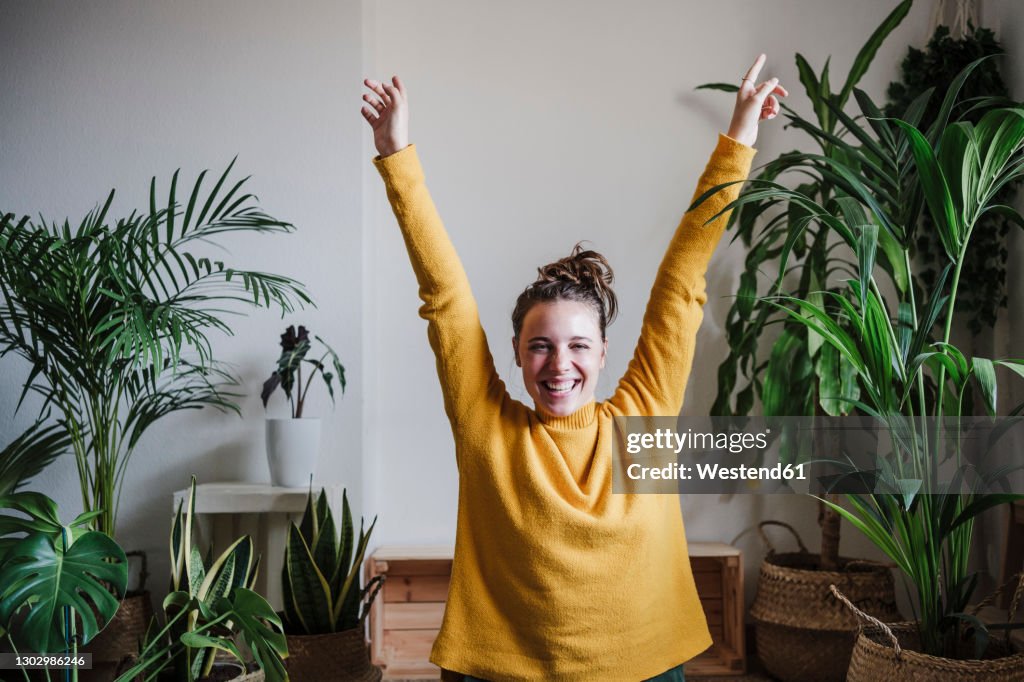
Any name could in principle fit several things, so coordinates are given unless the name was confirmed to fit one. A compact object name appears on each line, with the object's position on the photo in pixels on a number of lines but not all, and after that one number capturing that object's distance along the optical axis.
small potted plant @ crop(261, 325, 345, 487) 2.53
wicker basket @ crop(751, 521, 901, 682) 2.44
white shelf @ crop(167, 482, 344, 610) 2.51
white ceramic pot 2.53
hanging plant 2.73
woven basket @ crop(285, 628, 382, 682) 2.14
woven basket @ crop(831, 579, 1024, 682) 1.62
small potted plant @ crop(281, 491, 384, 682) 2.15
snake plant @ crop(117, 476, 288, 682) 1.67
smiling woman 1.29
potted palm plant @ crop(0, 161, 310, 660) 1.93
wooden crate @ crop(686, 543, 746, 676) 2.71
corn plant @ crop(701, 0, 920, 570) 2.41
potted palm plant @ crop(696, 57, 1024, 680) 1.61
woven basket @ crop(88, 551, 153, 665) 2.42
